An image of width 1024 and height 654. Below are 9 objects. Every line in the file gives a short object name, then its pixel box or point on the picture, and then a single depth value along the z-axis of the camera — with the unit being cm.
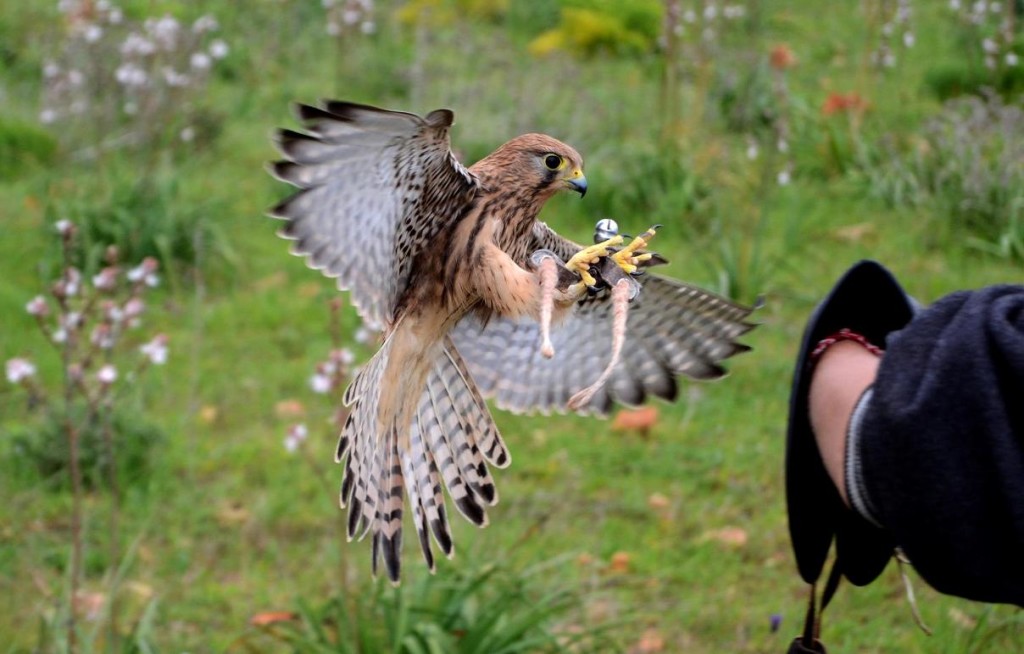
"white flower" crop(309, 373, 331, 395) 620
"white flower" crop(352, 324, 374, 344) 688
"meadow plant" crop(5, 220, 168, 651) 570
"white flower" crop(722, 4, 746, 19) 1301
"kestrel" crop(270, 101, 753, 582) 337
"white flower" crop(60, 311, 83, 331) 567
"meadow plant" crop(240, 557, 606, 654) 610
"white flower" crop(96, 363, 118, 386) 598
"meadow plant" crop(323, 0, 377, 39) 1291
